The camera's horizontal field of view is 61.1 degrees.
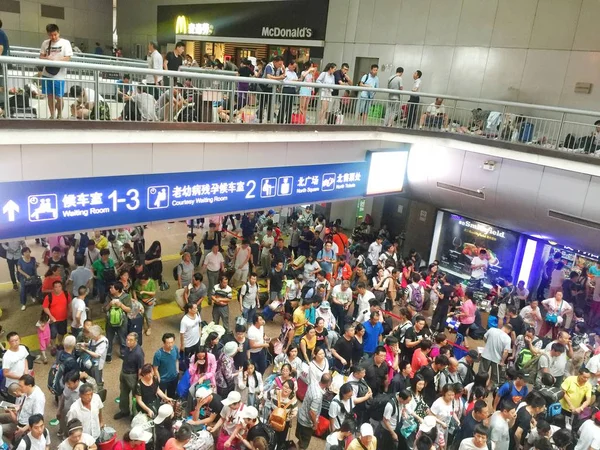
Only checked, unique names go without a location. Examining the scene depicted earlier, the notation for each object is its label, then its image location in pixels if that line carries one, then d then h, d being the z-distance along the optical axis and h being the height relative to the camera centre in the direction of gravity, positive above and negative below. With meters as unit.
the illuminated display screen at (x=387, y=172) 11.84 -1.79
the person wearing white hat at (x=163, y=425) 5.75 -3.94
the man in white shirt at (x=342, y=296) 9.91 -3.87
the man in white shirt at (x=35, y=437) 5.14 -3.72
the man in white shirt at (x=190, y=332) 7.91 -3.90
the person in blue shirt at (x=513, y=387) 6.85 -3.68
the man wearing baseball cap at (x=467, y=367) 7.40 -3.73
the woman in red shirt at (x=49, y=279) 9.12 -3.78
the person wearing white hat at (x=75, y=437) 4.97 -3.56
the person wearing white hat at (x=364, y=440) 5.52 -3.66
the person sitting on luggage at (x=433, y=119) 11.98 -0.46
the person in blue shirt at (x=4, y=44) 7.35 +0.16
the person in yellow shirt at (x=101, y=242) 11.58 -3.93
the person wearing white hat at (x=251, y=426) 5.87 -3.88
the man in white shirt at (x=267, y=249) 13.20 -4.20
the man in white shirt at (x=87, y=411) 5.66 -3.75
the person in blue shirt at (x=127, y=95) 7.80 -0.41
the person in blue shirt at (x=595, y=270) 12.05 -3.55
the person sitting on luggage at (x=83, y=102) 7.38 -0.55
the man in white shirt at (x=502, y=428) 6.17 -3.77
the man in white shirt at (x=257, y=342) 7.81 -3.88
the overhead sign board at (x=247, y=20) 18.97 +2.49
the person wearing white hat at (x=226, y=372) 6.96 -3.88
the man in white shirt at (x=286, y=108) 10.04 -0.47
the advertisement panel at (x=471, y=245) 13.91 -3.92
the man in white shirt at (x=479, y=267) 13.59 -4.23
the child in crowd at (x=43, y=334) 8.38 -4.39
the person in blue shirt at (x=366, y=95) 11.35 -0.07
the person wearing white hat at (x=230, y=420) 5.88 -3.83
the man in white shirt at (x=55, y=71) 7.19 -0.14
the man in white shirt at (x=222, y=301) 9.24 -3.95
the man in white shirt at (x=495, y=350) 8.55 -4.00
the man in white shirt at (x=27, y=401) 5.78 -3.79
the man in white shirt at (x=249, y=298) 9.73 -4.05
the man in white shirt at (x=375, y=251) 13.27 -3.98
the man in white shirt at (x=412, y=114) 11.95 -0.40
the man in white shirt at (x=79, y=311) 8.15 -3.84
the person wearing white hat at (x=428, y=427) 6.17 -3.85
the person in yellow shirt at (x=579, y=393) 7.22 -3.84
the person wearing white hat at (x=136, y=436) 5.20 -3.63
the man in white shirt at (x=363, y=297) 9.51 -3.73
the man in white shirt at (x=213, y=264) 11.20 -4.00
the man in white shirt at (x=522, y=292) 12.27 -4.31
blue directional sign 7.04 -1.97
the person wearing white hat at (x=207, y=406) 6.21 -3.93
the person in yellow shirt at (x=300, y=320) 8.66 -3.85
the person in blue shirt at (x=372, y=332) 8.34 -3.79
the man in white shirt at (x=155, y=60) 9.16 +0.18
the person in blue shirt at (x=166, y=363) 6.89 -3.84
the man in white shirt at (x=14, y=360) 6.55 -3.80
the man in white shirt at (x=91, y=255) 10.54 -3.81
